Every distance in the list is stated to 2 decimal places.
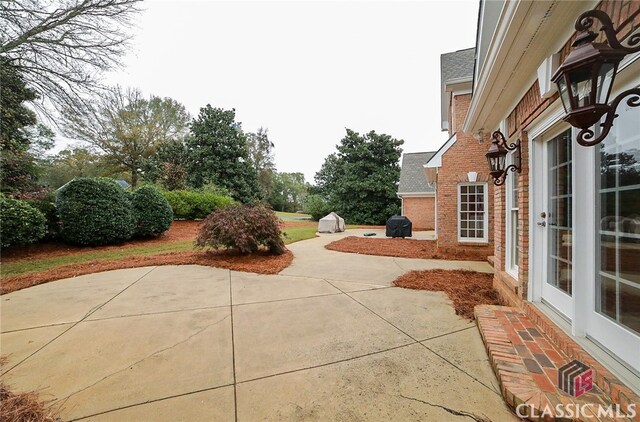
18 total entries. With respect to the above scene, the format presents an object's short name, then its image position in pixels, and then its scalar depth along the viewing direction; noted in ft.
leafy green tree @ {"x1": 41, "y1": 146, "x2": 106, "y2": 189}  66.54
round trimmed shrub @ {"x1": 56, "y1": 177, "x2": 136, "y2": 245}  23.94
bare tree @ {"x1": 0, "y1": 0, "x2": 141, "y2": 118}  21.80
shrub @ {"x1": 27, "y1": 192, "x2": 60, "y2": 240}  23.37
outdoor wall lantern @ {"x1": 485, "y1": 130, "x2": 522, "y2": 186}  10.93
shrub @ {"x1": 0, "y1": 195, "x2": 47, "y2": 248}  19.56
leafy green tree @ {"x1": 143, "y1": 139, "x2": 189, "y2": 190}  56.85
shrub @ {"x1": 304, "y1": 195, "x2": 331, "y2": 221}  75.93
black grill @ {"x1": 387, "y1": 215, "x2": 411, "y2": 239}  36.86
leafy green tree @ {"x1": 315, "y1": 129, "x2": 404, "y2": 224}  66.54
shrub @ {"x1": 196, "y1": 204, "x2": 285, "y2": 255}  19.71
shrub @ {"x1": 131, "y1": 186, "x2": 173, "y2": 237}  29.32
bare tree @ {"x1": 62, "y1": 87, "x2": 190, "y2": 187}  60.24
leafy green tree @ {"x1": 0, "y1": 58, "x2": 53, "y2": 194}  22.65
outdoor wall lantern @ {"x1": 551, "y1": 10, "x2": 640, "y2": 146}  4.27
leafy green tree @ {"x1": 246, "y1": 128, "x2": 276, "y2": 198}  98.73
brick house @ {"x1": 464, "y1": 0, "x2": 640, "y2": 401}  5.16
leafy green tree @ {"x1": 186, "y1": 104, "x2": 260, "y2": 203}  63.21
